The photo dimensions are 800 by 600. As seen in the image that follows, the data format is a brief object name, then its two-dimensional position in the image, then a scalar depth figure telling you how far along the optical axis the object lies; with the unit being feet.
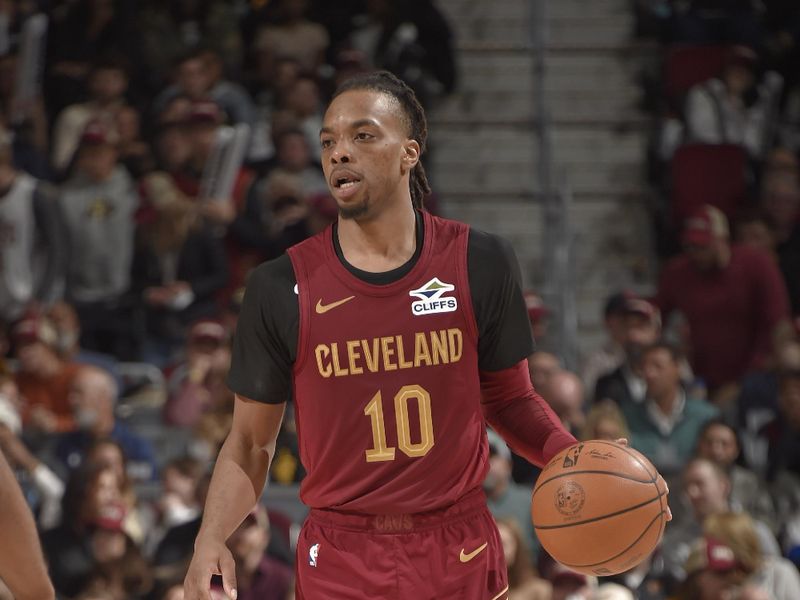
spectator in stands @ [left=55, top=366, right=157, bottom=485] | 55.01
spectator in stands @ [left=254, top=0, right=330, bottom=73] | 76.69
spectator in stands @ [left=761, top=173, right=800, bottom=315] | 66.90
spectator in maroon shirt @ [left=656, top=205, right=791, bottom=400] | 61.67
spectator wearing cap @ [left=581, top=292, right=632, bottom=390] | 59.82
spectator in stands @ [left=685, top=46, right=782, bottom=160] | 71.77
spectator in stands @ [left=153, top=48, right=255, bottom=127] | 71.92
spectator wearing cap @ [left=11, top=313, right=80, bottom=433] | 58.29
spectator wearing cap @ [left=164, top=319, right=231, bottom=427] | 57.88
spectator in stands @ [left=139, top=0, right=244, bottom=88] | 77.77
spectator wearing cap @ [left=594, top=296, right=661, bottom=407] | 55.88
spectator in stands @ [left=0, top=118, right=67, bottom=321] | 64.90
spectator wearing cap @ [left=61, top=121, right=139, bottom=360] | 65.57
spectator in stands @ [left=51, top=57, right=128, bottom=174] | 72.08
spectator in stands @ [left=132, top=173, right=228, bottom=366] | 64.39
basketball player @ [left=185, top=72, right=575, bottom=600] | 25.26
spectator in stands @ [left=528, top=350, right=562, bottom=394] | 54.39
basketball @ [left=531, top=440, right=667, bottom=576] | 24.86
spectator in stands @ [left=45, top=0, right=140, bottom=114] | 76.13
